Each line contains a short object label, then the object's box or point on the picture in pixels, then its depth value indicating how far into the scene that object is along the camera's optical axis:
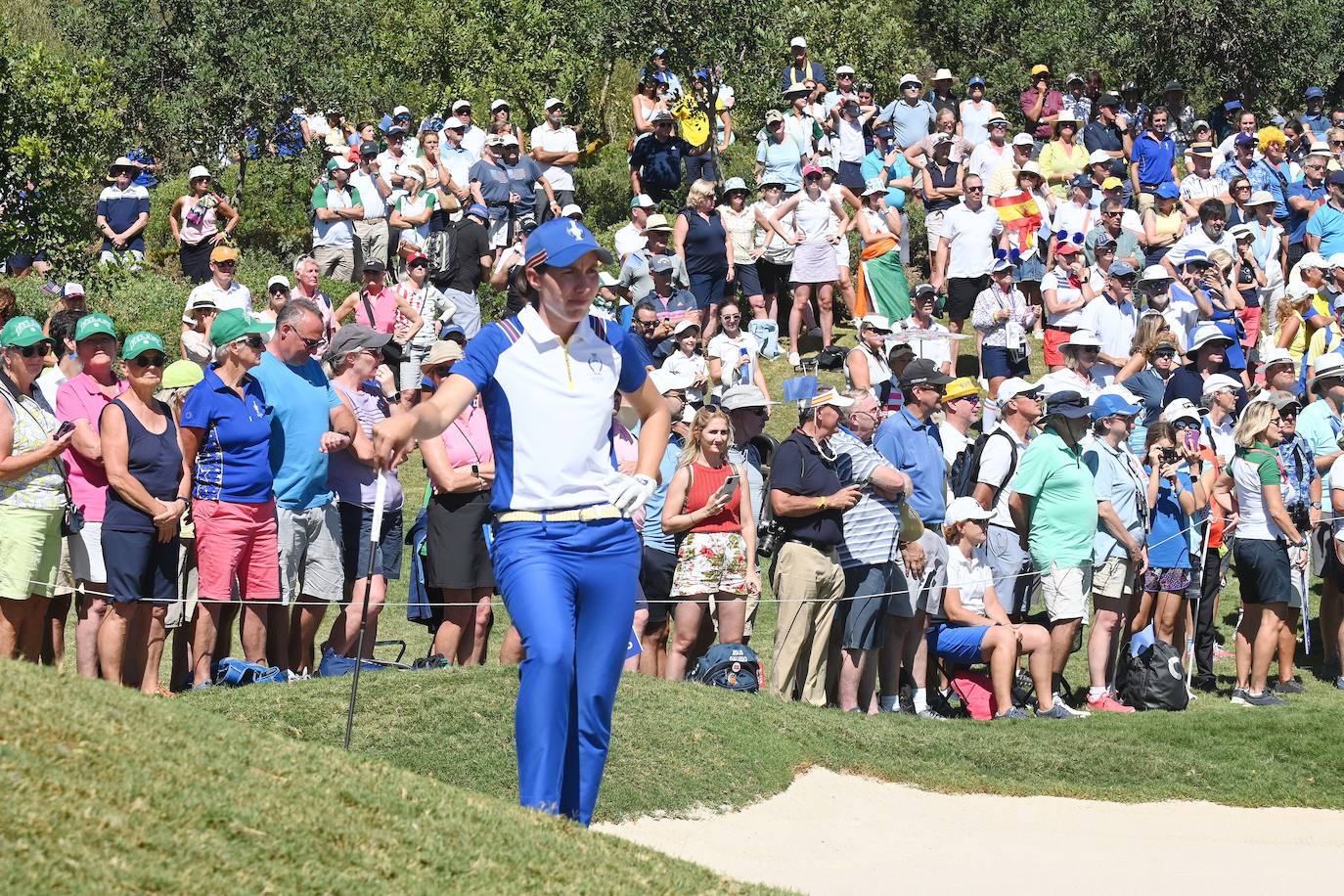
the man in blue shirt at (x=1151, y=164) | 22.67
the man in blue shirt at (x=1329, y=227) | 19.75
